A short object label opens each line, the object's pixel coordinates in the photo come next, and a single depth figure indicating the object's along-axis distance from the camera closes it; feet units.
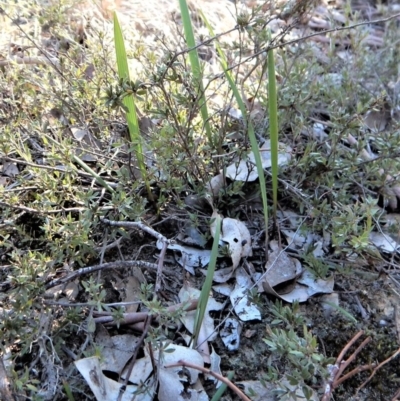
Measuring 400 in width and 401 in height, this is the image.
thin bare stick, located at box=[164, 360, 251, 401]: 1.14
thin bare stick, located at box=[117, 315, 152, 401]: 1.29
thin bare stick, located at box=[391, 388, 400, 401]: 1.24
